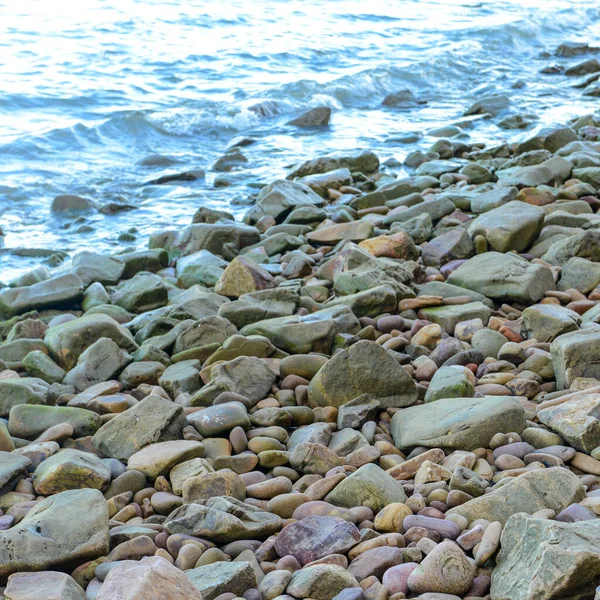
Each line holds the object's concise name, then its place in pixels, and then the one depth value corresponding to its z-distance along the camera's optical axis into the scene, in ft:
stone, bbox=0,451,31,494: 9.18
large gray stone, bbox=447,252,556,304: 13.53
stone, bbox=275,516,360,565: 7.46
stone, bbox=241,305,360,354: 12.55
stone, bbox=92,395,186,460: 10.07
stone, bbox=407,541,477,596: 6.60
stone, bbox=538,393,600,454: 8.78
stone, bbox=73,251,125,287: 18.76
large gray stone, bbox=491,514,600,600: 5.84
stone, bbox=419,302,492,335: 12.97
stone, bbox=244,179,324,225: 21.91
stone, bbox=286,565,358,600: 6.74
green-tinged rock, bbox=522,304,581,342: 11.87
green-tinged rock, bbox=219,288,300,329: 14.06
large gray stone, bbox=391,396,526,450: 9.26
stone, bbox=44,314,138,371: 13.91
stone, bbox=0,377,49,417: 11.92
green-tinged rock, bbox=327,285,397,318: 13.60
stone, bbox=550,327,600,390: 10.34
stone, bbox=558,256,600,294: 13.72
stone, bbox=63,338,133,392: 12.94
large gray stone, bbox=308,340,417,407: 10.68
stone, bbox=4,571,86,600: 6.62
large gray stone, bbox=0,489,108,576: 7.39
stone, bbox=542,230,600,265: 14.64
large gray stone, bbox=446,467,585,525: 7.59
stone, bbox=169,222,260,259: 19.75
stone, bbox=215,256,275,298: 15.81
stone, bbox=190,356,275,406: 11.18
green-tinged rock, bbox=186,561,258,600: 6.80
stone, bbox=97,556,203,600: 5.92
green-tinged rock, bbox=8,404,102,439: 10.93
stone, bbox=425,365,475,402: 10.44
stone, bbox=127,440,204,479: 9.40
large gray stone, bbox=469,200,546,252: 15.90
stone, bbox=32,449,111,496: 9.14
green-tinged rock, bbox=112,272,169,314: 16.84
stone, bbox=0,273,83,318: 17.03
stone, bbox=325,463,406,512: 8.24
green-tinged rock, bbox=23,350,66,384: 13.37
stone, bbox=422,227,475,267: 16.11
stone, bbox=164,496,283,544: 7.83
